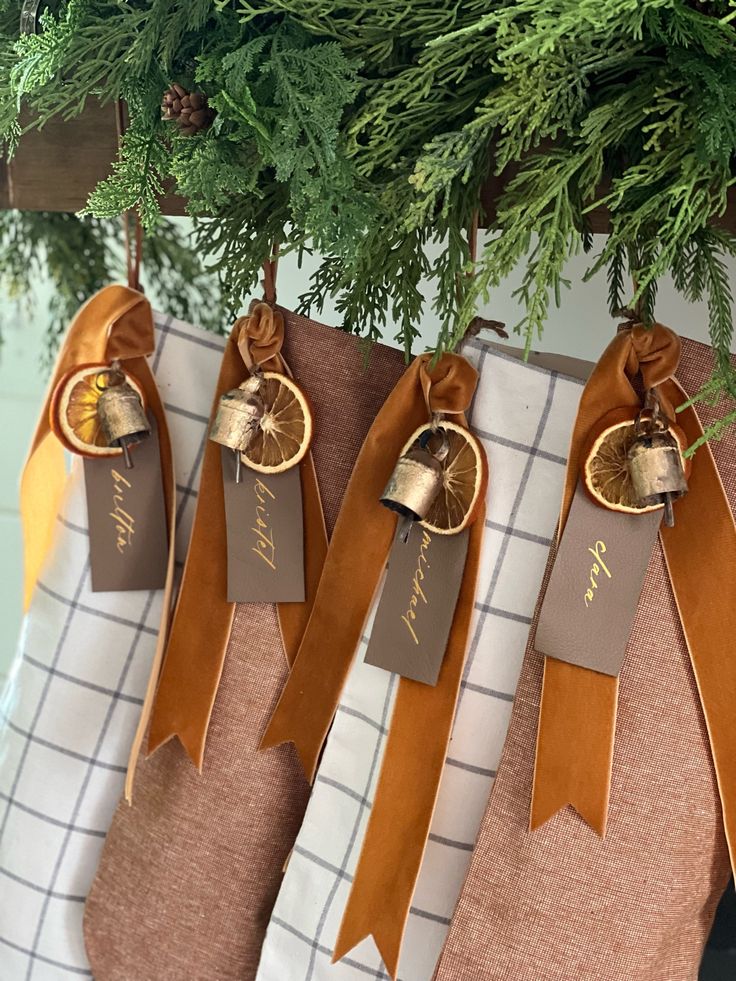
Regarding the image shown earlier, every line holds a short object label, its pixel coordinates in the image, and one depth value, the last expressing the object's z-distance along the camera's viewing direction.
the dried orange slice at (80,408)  0.74
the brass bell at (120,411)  0.72
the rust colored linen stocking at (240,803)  0.69
